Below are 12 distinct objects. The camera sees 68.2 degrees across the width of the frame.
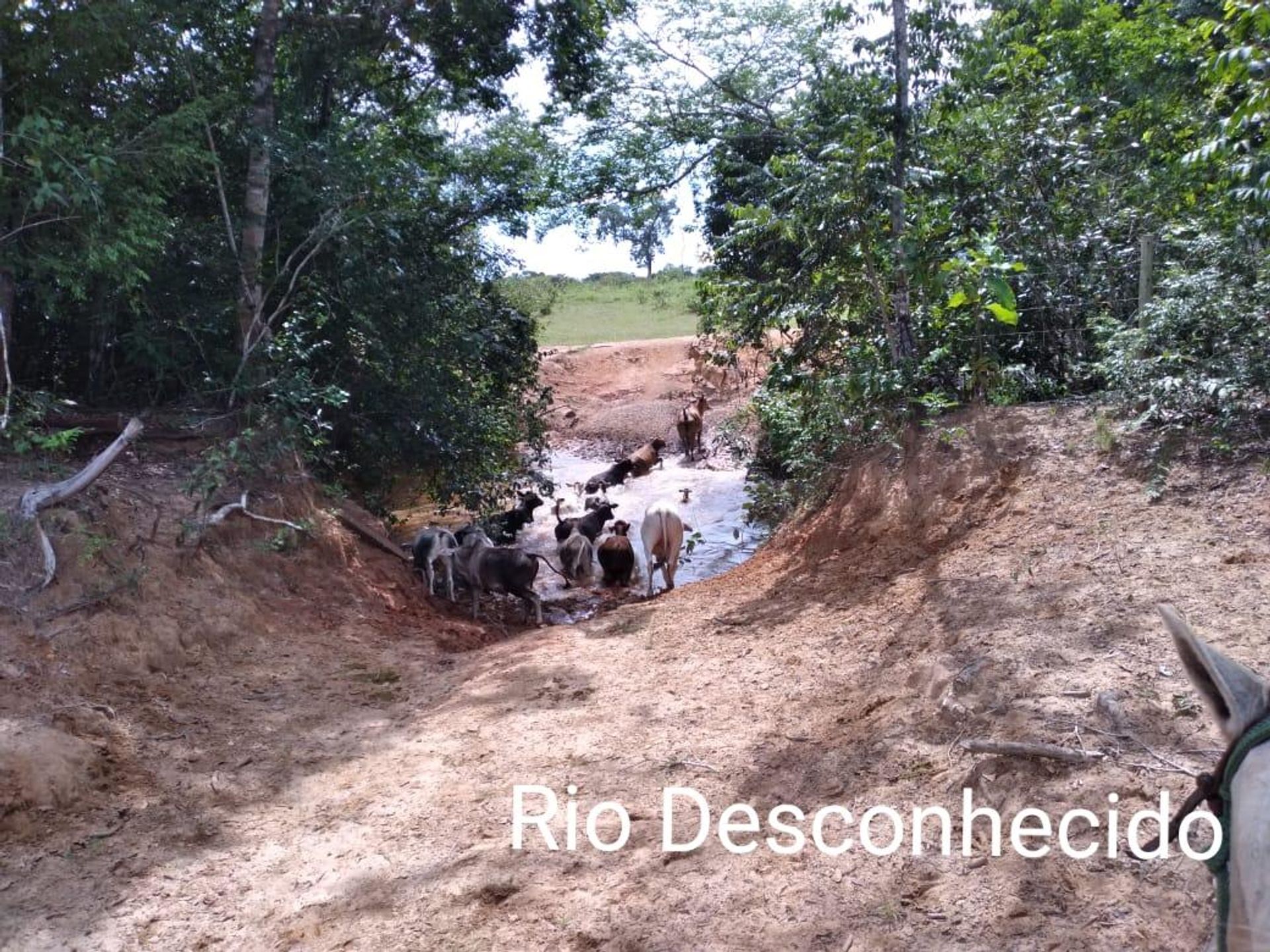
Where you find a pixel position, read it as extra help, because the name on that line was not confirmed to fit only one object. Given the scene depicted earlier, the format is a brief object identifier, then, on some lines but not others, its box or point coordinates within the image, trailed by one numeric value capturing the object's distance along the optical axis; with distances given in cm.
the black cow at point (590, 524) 1339
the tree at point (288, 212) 688
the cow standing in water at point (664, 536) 1081
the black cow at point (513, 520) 1270
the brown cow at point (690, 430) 1969
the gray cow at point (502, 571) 1020
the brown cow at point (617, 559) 1174
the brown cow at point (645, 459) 1869
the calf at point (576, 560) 1222
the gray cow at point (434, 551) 1052
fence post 725
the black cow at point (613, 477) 1697
